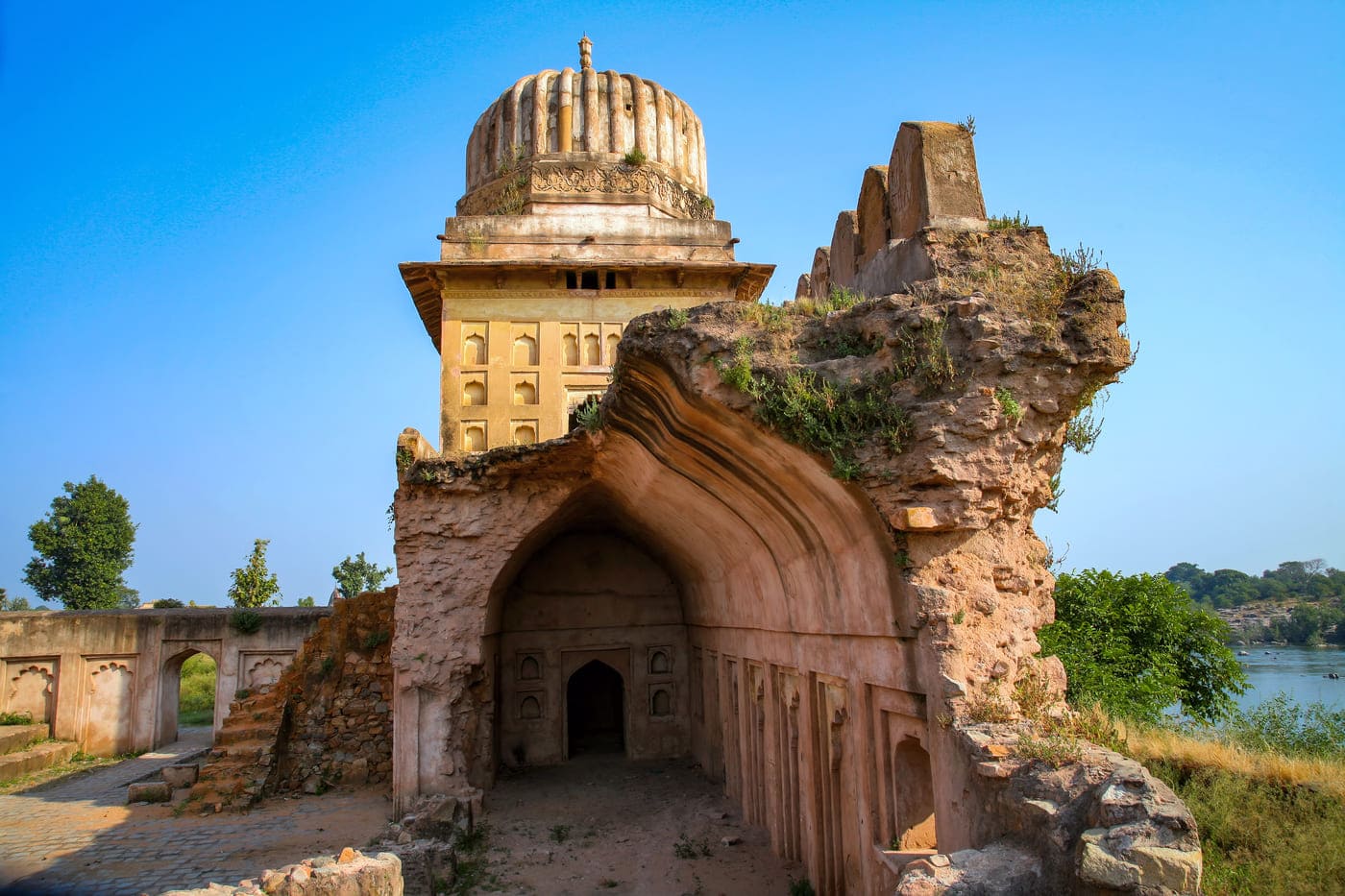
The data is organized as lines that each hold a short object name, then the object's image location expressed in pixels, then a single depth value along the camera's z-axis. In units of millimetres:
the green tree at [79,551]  37750
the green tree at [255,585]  28594
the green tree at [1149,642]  13109
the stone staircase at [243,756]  13586
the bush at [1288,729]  8586
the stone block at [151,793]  14062
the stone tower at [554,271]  18484
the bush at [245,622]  20328
